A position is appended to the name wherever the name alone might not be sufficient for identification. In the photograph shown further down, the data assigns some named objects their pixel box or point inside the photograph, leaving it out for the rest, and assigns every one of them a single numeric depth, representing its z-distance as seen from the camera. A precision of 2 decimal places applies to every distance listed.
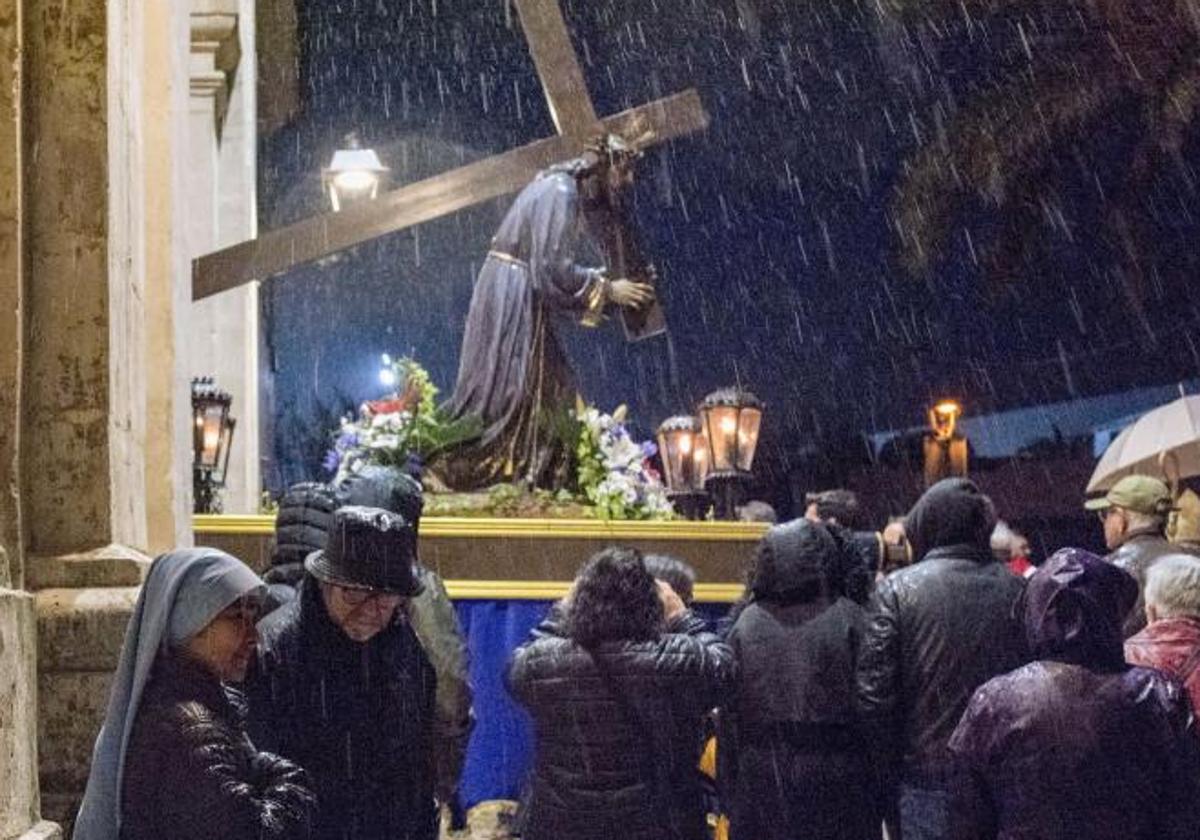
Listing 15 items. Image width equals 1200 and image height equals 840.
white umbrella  9.38
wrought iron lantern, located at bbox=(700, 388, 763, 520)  10.27
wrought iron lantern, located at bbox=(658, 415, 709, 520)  10.92
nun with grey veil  3.09
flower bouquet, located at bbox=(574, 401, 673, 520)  9.66
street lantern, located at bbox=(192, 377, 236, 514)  10.92
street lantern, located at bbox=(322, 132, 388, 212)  13.69
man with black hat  3.88
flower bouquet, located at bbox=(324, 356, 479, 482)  9.47
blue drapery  8.61
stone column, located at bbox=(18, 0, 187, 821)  4.48
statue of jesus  9.84
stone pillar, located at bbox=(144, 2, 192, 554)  5.62
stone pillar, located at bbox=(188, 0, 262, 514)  14.37
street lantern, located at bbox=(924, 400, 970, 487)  25.95
